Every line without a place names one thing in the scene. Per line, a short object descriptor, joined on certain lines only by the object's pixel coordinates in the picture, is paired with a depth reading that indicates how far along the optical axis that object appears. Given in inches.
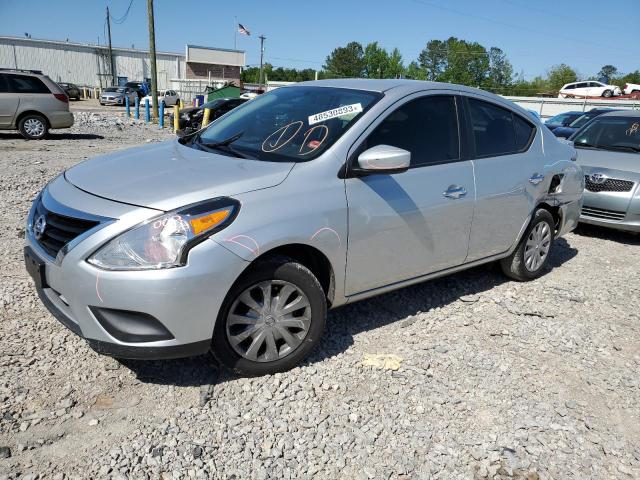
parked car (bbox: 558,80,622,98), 1691.7
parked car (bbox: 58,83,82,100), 1659.6
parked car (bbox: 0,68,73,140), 514.0
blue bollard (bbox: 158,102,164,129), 804.7
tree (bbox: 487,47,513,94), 3617.1
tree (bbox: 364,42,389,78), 3688.5
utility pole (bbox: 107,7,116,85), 2362.2
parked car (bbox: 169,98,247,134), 744.3
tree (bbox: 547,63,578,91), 3284.9
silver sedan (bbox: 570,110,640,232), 258.2
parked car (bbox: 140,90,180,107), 1510.8
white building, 2262.6
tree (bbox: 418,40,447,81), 3924.7
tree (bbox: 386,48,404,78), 3612.2
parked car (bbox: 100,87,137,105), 1496.1
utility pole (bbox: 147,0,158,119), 901.2
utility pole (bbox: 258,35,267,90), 2684.5
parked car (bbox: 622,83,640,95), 1877.5
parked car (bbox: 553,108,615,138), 567.1
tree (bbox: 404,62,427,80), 3604.6
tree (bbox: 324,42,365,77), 3804.1
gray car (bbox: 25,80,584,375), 102.4
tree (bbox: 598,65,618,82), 4301.4
